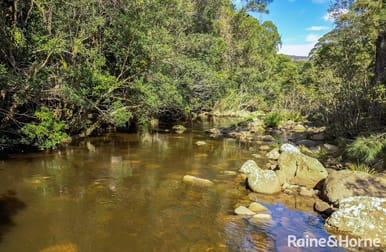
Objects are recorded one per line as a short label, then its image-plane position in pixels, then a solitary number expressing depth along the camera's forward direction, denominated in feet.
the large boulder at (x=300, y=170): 29.60
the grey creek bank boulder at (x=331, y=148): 41.31
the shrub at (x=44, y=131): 33.40
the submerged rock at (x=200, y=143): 49.85
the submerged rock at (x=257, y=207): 23.28
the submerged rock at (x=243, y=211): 22.63
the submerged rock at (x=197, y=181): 29.18
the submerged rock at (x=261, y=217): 21.83
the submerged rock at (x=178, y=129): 63.68
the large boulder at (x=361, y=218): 19.26
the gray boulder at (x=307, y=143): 49.26
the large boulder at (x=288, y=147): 38.29
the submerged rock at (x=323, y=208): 23.11
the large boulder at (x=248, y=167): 32.63
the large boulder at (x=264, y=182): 27.61
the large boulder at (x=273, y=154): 41.41
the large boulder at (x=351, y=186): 24.03
